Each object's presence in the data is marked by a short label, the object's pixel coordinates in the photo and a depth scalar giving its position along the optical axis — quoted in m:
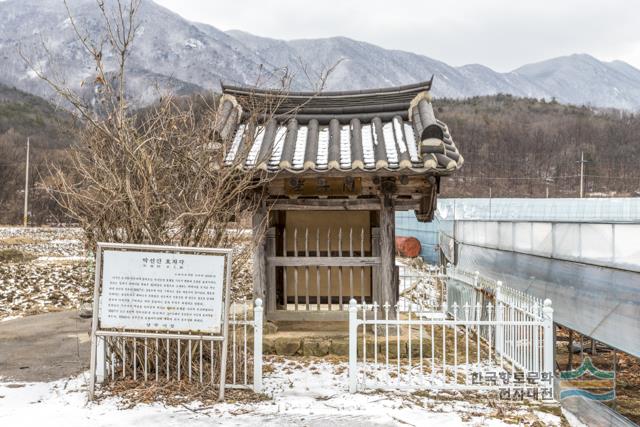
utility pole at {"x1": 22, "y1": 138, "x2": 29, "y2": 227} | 41.98
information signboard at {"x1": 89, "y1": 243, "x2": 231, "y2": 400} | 5.37
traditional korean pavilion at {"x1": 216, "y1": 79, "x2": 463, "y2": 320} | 6.83
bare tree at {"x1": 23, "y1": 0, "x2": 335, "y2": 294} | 5.63
